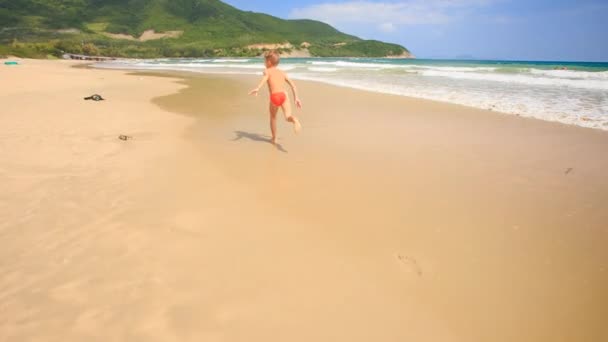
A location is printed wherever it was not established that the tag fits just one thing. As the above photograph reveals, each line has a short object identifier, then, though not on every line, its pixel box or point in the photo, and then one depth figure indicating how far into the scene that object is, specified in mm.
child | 5504
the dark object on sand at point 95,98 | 9469
